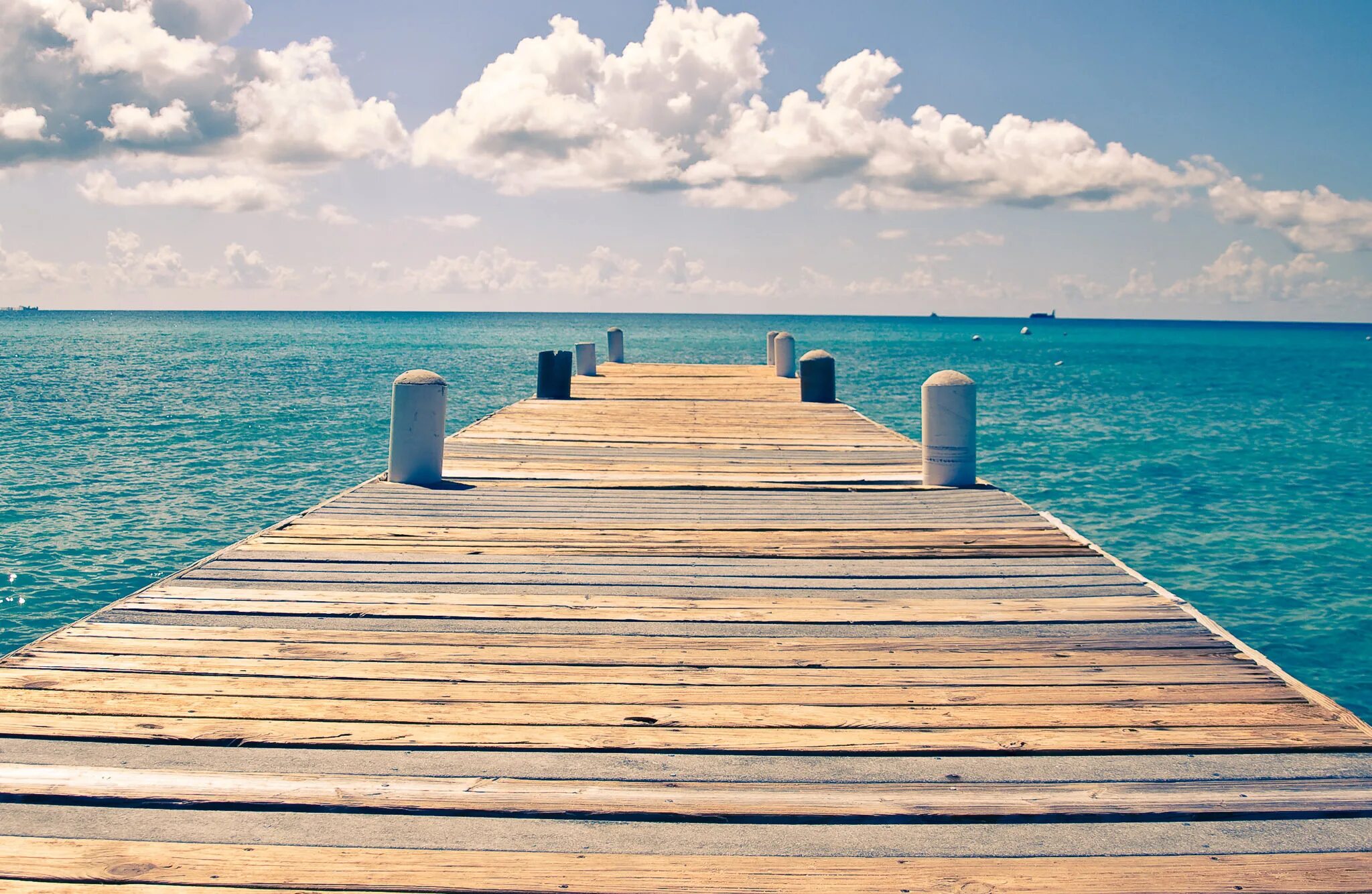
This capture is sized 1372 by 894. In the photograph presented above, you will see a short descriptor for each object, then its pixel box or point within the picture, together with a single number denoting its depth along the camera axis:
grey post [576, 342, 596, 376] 20.77
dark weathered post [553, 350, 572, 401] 16.42
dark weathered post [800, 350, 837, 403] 15.99
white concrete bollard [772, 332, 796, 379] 22.02
